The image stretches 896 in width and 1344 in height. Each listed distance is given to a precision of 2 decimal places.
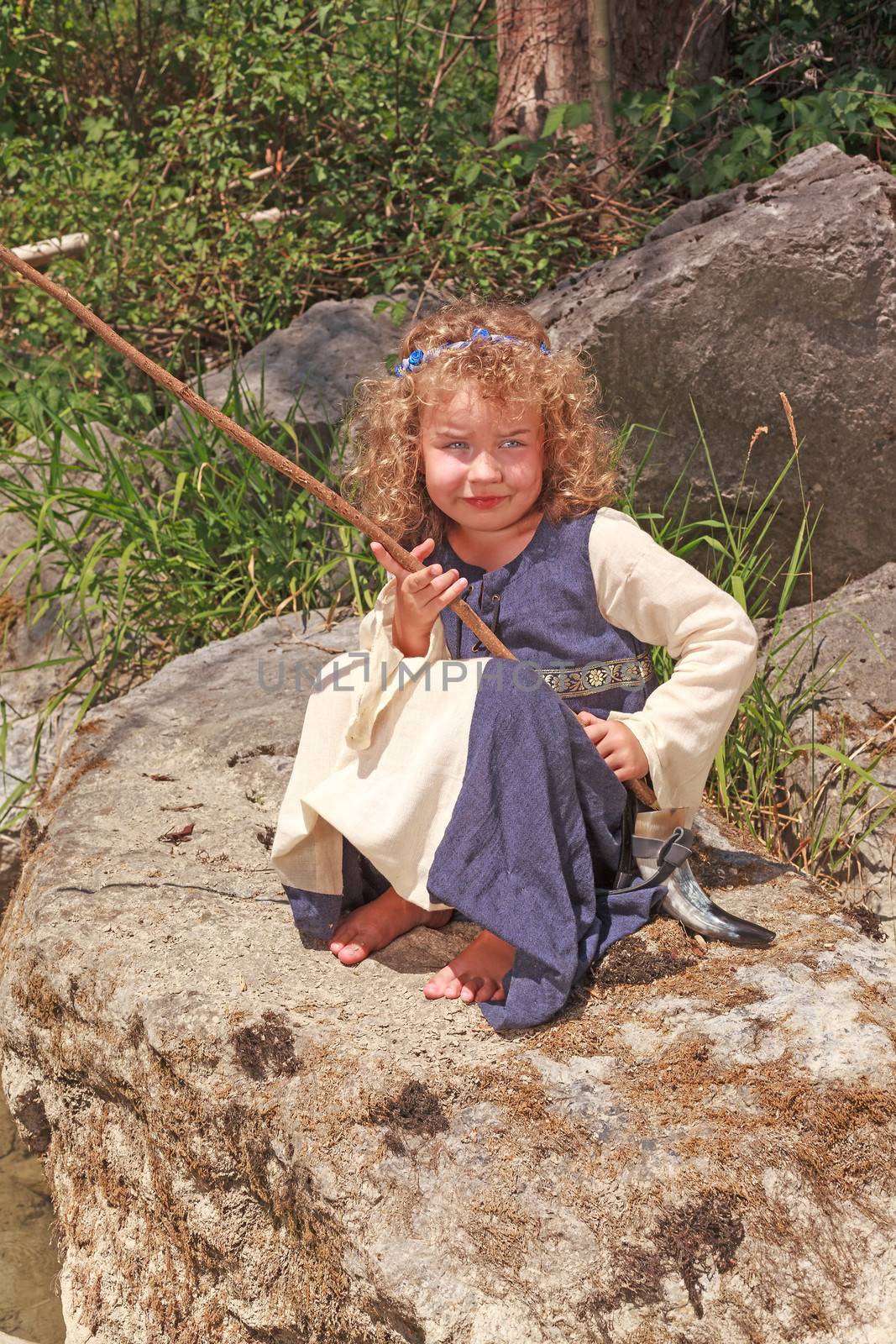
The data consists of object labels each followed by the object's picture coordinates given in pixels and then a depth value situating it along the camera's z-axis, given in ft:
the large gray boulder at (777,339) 10.83
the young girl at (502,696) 6.86
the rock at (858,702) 9.96
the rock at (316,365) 13.65
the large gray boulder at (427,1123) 5.41
